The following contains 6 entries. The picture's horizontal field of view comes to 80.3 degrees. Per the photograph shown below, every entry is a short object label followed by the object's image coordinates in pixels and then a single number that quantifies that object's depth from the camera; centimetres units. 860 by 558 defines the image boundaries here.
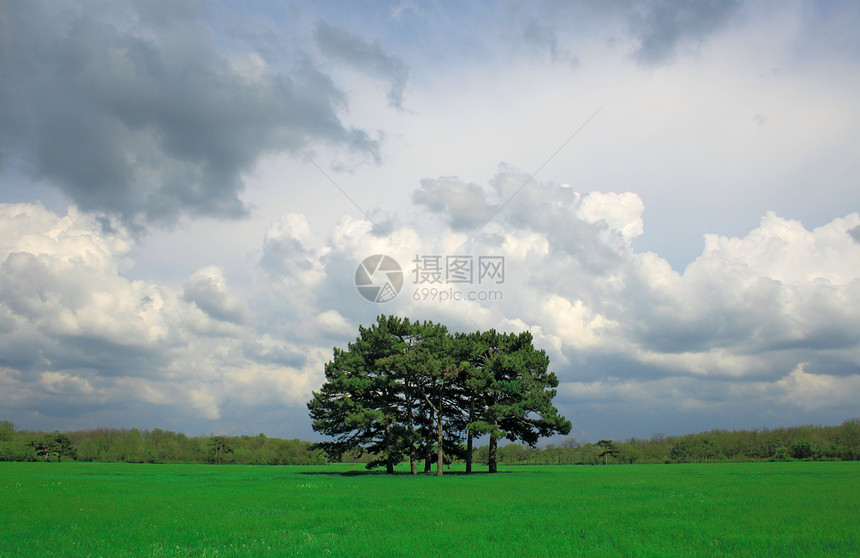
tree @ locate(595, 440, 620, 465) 11669
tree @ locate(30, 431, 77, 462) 11488
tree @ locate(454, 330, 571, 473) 5253
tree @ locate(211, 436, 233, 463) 12850
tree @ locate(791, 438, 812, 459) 10525
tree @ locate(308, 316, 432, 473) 5069
